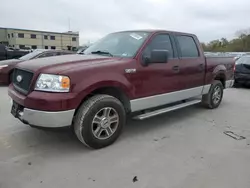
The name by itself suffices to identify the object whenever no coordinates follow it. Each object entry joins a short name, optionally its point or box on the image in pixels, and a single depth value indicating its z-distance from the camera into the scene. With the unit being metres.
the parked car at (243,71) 9.23
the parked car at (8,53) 13.98
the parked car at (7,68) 8.62
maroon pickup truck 3.07
